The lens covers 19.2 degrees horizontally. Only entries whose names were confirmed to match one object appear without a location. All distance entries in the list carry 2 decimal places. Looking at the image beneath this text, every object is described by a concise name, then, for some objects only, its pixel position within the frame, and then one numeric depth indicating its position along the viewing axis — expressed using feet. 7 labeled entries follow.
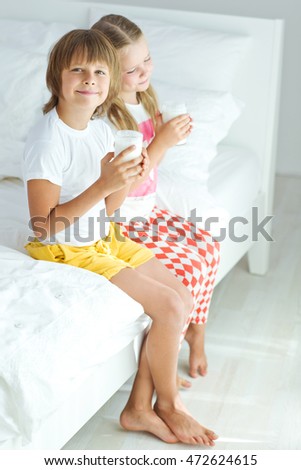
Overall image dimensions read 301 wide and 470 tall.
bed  5.83
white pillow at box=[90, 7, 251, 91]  9.86
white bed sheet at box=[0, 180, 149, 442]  5.58
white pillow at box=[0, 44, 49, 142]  9.23
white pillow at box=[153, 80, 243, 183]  8.99
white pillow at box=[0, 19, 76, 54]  10.08
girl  7.62
